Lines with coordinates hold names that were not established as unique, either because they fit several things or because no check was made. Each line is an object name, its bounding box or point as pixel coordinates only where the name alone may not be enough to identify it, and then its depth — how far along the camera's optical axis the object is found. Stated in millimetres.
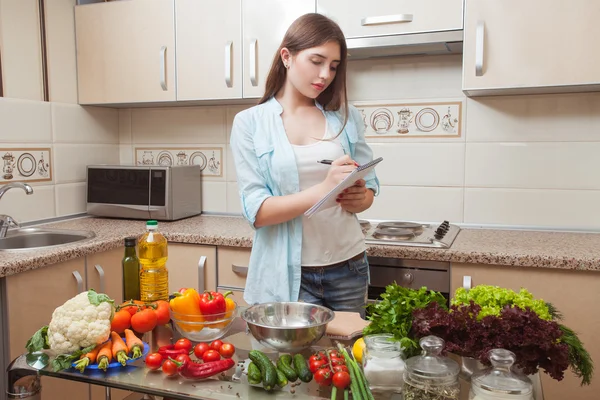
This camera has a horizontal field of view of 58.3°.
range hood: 2121
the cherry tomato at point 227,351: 1003
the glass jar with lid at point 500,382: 742
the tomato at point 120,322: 1112
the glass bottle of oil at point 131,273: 1288
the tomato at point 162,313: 1172
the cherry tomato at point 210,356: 970
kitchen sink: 2334
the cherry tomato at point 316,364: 923
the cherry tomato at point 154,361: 969
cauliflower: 1003
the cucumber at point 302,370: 917
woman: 1556
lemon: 971
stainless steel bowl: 1021
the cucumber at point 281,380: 896
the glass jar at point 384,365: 879
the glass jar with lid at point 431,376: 783
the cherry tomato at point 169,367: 939
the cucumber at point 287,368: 913
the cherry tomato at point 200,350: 1001
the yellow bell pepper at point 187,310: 1109
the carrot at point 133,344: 1021
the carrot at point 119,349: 991
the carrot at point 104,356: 972
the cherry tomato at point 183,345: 1024
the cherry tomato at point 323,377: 894
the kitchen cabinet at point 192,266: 2301
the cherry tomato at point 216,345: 1021
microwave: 2602
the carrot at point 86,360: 970
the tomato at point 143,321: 1131
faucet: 2163
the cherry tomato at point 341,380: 872
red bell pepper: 1118
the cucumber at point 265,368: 888
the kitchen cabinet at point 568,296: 1817
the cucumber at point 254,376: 901
